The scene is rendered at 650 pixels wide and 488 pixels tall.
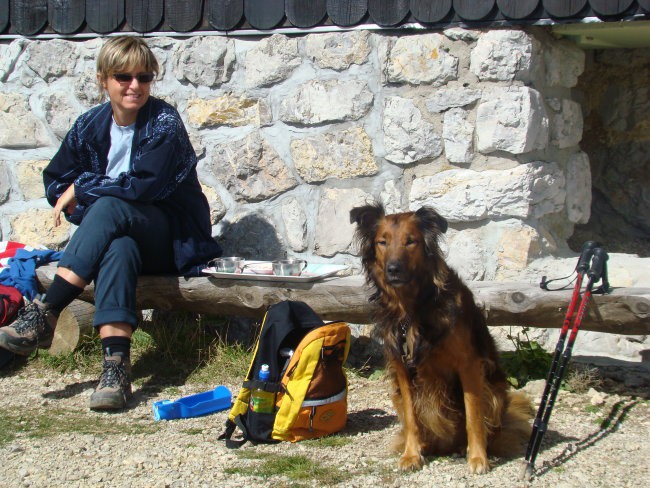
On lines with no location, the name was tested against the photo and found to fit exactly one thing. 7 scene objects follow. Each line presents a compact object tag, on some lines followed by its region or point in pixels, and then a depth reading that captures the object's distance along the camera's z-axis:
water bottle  3.93
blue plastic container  4.32
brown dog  3.52
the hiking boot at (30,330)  4.46
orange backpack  3.91
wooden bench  4.05
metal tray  4.76
